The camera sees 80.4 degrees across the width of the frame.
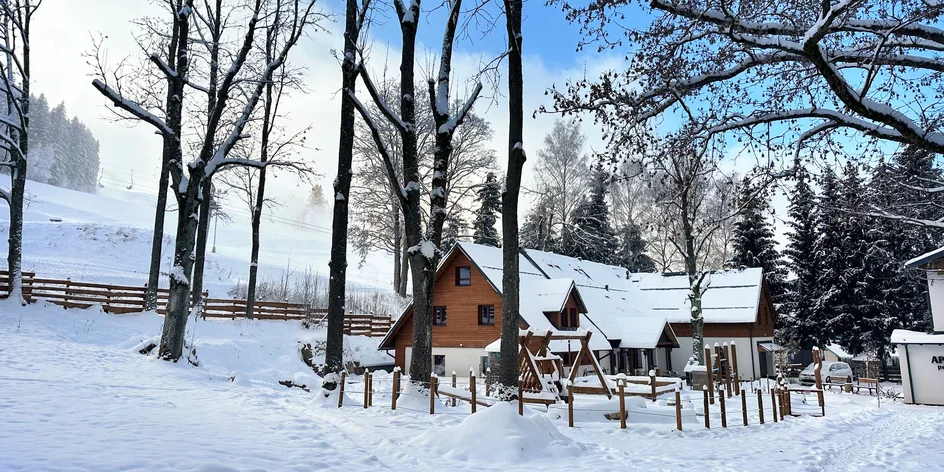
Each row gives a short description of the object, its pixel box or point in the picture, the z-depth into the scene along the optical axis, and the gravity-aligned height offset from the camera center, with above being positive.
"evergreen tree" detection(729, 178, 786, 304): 39.84 +5.78
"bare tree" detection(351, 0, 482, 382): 12.33 +3.76
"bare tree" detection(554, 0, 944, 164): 6.12 +3.35
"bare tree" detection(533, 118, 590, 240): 38.22 +10.94
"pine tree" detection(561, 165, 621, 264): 39.00 +7.56
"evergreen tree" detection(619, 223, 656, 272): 47.94 +6.95
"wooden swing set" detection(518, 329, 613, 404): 15.70 -1.05
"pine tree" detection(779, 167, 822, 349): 37.47 +2.89
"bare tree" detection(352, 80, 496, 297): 32.69 +9.45
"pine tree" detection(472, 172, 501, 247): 41.47 +8.10
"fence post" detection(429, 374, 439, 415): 11.62 -1.32
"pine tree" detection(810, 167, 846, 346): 35.56 +3.55
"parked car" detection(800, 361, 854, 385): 30.33 -2.14
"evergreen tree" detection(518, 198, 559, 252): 38.56 +7.74
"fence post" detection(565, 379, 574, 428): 12.19 -1.66
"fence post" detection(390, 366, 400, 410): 12.18 -1.30
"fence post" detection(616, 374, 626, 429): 11.98 -1.61
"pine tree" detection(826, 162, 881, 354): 34.56 +2.54
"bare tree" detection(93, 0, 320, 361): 14.60 +4.46
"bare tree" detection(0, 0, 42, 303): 18.92 +6.85
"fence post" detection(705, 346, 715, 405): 16.25 -1.19
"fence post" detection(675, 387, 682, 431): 12.16 -1.65
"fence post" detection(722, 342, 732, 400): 20.41 -1.34
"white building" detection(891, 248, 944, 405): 22.22 -0.66
